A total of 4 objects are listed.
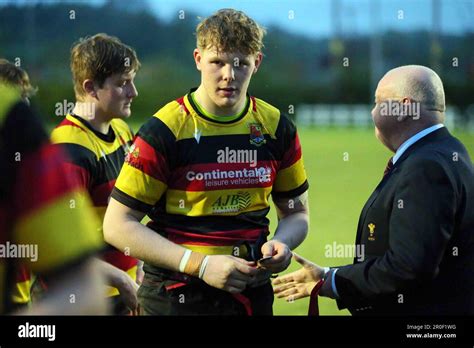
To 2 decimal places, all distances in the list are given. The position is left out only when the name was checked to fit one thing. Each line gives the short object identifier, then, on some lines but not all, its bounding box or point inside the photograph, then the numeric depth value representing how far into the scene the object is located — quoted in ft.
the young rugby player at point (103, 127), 12.00
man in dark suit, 9.77
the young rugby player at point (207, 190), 10.12
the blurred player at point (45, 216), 4.92
